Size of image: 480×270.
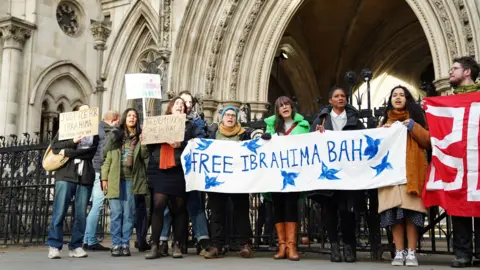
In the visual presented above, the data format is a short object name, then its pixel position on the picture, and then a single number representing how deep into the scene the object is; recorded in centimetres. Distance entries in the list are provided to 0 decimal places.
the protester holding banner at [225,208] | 684
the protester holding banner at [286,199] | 652
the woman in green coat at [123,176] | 708
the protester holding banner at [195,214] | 706
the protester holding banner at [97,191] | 801
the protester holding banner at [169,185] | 666
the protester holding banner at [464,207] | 571
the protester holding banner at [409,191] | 589
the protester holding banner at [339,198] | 630
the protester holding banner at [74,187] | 693
